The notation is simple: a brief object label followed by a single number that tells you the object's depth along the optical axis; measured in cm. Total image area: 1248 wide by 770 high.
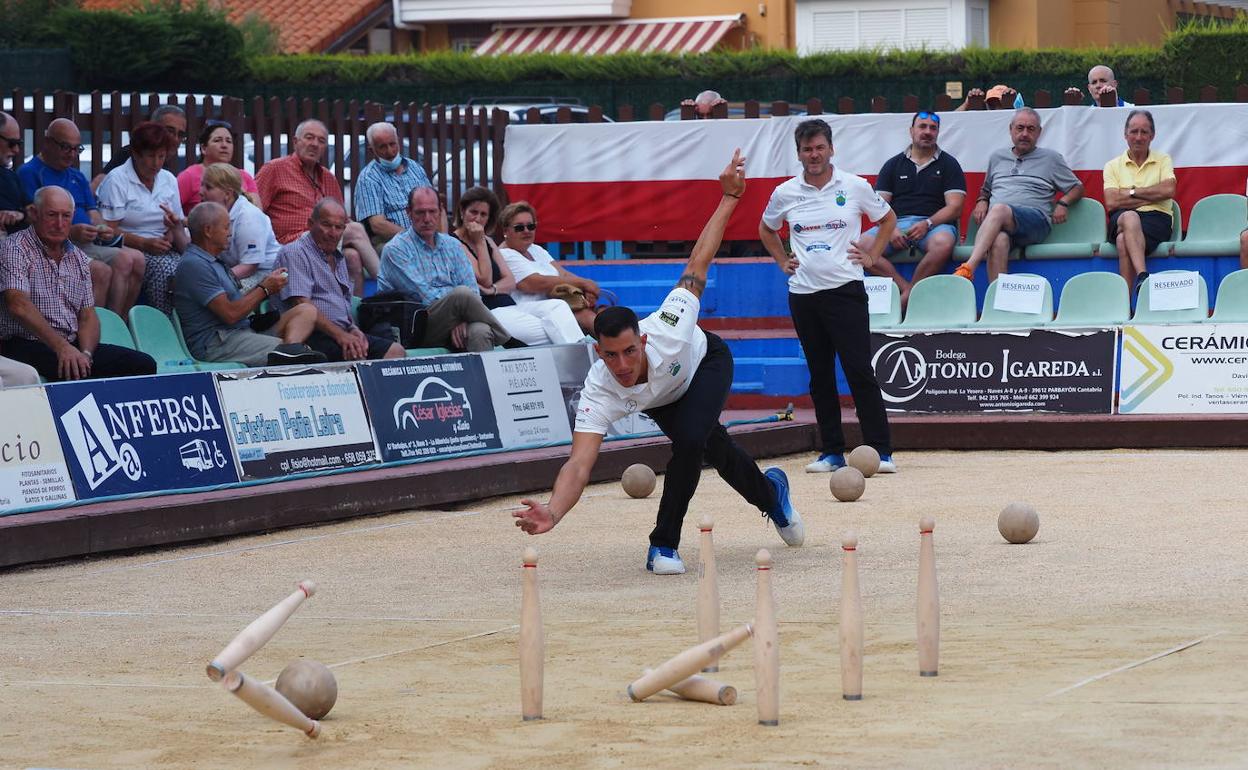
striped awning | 3941
